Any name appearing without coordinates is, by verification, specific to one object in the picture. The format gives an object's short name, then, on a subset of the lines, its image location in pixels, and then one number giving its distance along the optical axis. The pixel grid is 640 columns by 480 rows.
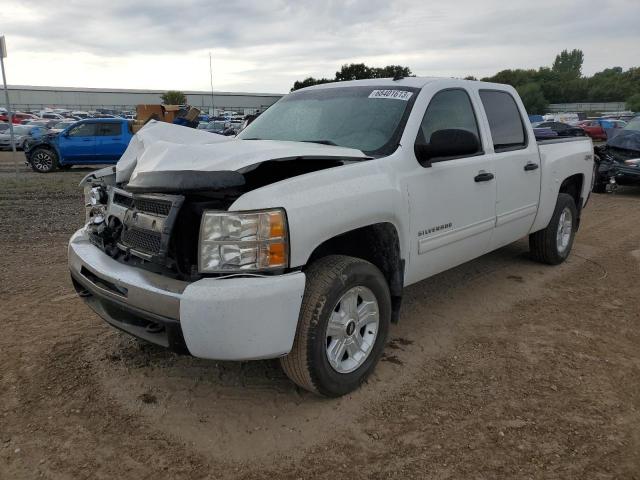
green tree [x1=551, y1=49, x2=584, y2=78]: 140.50
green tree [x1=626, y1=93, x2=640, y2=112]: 59.28
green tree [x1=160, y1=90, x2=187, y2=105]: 72.56
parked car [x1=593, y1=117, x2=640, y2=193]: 10.84
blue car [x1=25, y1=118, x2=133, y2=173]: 15.21
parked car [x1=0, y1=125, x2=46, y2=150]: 21.69
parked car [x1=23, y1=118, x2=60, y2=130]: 27.58
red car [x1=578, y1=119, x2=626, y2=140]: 27.16
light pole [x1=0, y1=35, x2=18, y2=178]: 11.58
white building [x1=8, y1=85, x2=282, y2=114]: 80.00
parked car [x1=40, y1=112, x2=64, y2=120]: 41.82
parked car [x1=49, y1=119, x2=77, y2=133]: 25.65
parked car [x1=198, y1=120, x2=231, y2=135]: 32.23
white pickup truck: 2.57
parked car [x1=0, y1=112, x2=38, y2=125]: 32.59
